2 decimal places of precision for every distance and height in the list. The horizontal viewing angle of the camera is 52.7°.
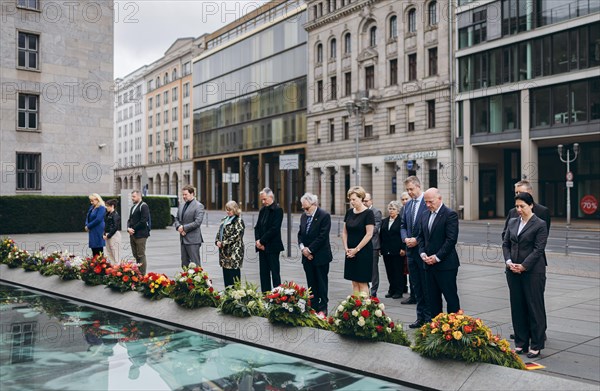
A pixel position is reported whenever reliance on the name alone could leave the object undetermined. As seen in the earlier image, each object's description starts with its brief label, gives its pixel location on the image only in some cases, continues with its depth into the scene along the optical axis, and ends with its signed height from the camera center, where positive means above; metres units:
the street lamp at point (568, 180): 34.43 +0.72
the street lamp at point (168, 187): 85.78 +1.34
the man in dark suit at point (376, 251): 10.80 -1.02
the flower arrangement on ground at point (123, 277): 10.34 -1.39
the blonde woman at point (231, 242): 10.02 -0.77
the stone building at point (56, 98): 29.48 +5.05
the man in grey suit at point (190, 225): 11.21 -0.55
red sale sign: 39.91 -0.78
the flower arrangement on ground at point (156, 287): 9.62 -1.45
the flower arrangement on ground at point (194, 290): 8.95 -1.41
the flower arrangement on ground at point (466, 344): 5.89 -1.49
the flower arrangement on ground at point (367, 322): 6.78 -1.45
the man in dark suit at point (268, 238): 9.69 -0.69
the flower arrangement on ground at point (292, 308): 7.67 -1.45
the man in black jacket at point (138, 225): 12.53 -0.60
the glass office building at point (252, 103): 61.16 +10.33
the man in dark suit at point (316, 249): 9.04 -0.82
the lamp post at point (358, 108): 45.06 +6.86
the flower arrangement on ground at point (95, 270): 11.03 -1.35
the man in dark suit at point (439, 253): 7.55 -0.75
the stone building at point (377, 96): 45.28 +8.07
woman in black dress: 8.59 -0.68
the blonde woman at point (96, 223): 13.07 -0.57
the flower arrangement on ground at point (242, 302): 8.34 -1.49
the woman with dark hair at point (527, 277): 7.01 -1.00
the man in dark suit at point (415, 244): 8.40 -0.72
